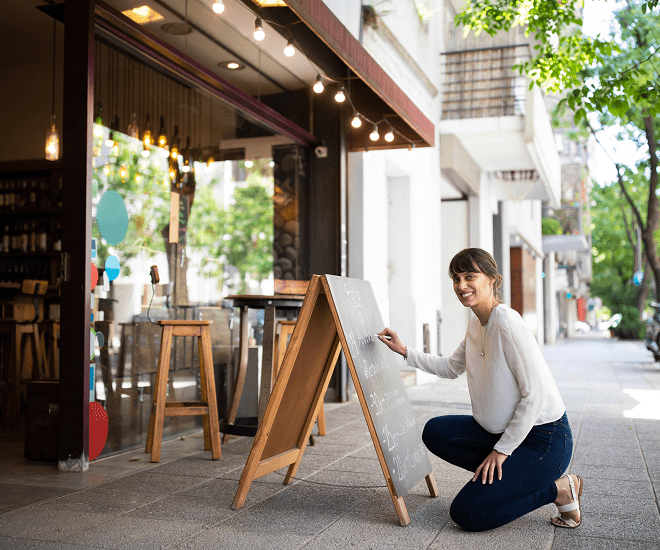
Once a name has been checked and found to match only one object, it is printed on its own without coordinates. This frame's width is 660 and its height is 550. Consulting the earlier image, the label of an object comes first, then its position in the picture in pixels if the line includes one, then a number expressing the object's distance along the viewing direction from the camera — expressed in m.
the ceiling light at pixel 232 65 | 7.05
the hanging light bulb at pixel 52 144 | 6.53
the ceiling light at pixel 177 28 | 6.12
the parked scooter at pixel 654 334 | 14.24
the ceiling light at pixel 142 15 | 5.53
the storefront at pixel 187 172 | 4.59
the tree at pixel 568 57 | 5.86
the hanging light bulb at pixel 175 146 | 6.12
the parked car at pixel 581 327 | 53.97
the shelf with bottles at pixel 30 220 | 8.30
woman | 3.26
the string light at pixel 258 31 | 4.89
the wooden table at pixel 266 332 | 5.12
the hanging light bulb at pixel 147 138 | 5.78
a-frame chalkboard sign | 3.52
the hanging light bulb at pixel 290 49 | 5.32
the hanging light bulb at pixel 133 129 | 5.56
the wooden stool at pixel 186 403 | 4.91
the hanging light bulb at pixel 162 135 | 5.95
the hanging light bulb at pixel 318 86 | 6.02
